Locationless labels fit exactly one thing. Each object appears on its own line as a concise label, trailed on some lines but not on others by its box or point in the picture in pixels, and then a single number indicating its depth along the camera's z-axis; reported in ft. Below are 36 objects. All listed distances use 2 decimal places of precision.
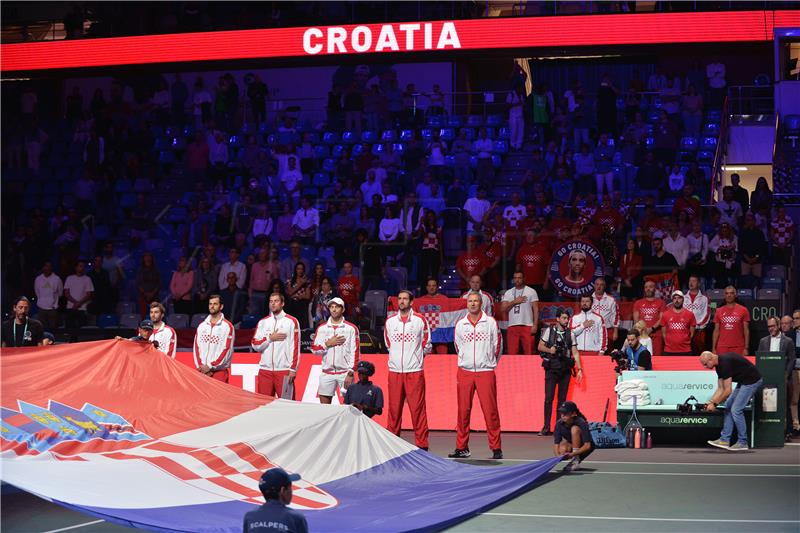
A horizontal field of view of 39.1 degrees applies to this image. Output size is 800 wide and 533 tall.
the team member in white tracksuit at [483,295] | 59.14
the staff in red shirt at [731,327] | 59.26
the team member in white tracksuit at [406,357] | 50.42
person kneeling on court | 43.80
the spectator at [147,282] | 76.18
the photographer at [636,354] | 57.26
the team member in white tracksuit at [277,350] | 52.47
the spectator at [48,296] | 75.31
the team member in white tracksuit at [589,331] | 60.54
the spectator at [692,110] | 87.56
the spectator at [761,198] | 72.54
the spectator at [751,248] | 66.39
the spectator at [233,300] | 70.74
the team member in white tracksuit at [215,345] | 52.19
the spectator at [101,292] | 76.84
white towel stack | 55.11
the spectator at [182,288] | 74.64
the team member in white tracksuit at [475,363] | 49.57
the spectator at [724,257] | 66.08
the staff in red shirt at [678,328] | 59.88
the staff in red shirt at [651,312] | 61.21
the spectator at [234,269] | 73.15
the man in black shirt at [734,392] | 52.11
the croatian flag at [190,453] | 31.30
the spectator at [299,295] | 67.31
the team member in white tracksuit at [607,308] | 61.82
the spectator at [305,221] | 77.66
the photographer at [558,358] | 57.82
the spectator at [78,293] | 75.51
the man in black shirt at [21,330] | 53.67
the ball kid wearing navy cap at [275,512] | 20.33
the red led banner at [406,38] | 90.84
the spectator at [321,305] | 65.41
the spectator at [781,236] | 69.36
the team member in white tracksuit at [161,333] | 52.75
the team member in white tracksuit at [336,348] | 50.85
